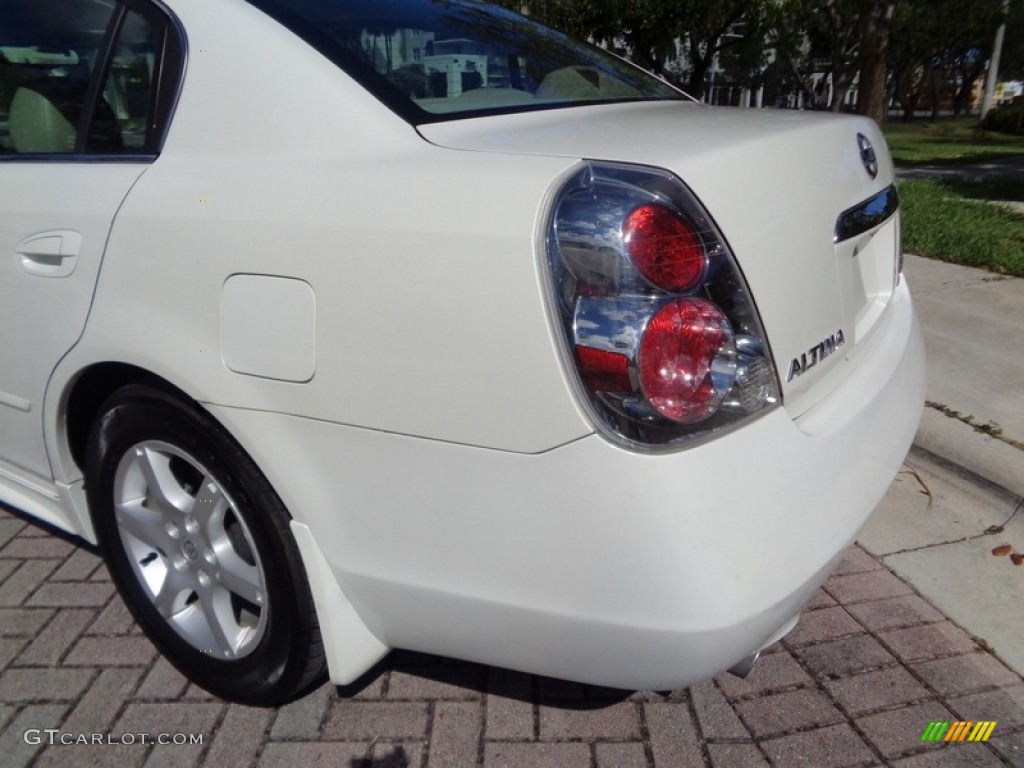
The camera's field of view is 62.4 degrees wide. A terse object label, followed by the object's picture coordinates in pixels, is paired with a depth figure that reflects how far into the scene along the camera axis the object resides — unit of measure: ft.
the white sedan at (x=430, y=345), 4.65
